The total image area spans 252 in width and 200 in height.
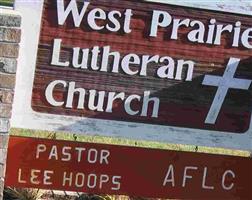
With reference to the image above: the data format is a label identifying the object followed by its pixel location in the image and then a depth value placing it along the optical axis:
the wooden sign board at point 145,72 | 8.85
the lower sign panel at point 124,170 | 8.97
